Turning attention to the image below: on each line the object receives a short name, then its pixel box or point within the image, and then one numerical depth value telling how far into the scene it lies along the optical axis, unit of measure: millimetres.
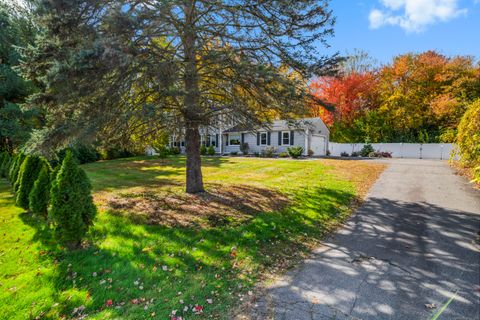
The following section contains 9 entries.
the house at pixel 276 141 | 23578
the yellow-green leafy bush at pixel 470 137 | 7188
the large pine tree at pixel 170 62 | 4781
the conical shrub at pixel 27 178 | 6512
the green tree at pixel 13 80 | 13977
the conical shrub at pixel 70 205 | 4160
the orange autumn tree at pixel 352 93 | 30109
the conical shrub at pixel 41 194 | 5715
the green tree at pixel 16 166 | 7812
